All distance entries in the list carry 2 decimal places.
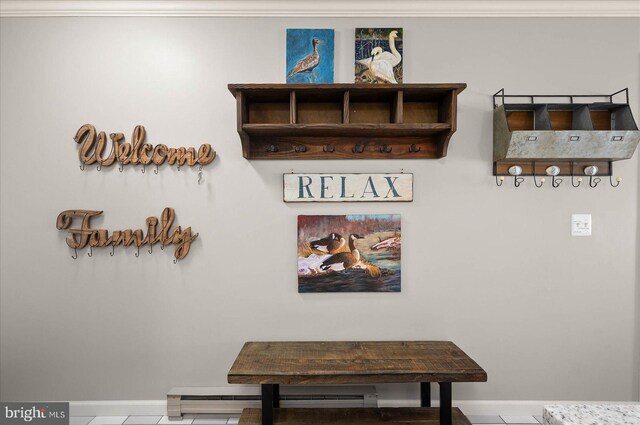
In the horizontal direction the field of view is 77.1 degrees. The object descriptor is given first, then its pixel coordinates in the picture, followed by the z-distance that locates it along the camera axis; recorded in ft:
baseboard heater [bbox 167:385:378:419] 7.99
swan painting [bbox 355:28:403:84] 8.11
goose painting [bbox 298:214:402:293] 8.19
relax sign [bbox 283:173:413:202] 8.16
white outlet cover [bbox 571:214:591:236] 8.23
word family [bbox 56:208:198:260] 8.09
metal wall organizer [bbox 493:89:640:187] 7.40
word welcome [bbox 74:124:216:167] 8.07
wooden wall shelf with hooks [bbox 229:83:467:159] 7.87
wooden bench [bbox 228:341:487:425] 6.36
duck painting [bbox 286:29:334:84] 8.12
